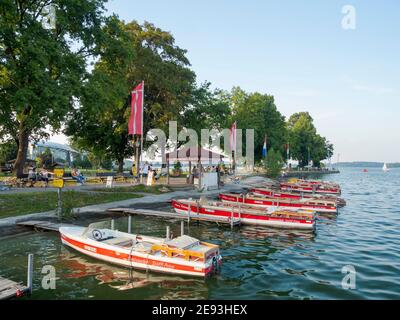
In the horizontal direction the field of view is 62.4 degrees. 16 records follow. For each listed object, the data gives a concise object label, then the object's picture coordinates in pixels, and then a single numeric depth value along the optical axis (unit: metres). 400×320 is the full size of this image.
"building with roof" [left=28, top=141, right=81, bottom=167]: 42.93
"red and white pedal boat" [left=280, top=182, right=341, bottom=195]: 46.94
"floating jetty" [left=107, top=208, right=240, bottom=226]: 21.23
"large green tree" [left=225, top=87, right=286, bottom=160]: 75.75
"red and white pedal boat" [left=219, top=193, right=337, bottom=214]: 28.36
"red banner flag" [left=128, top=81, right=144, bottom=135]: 28.05
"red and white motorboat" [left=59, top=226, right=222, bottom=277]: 11.71
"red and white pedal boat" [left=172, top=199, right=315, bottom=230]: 21.14
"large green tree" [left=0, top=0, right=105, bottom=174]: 24.05
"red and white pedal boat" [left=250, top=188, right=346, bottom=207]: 34.06
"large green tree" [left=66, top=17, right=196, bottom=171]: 40.28
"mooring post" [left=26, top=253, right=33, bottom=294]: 9.63
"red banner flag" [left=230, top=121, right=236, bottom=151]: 39.76
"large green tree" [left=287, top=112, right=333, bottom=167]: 125.04
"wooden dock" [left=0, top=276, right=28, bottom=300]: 8.85
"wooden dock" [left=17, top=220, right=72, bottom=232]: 17.25
